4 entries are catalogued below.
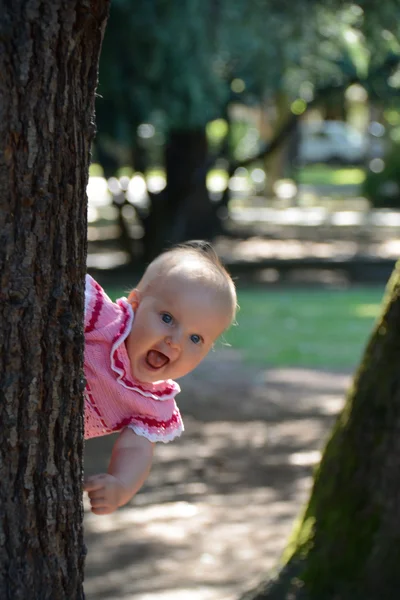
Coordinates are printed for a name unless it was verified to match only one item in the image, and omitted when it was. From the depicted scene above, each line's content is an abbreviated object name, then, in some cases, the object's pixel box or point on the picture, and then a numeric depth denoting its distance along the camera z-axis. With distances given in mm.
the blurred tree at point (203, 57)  11219
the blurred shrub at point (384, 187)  32281
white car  54344
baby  2846
